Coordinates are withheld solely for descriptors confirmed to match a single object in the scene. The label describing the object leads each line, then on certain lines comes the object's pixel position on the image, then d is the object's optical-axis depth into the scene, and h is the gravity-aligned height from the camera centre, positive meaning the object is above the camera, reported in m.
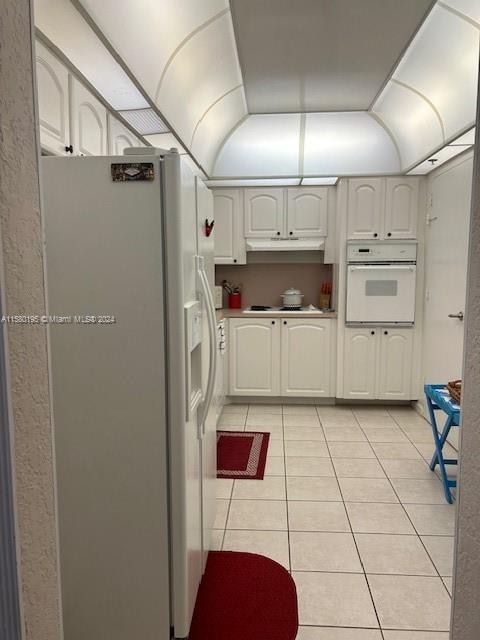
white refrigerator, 1.48 -0.35
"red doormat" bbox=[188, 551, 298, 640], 1.83 -1.38
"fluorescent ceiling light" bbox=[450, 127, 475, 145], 3.05 +0.96
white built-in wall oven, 4.41 +0.01
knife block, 5.07 -0.24
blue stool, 2.73 -0.88
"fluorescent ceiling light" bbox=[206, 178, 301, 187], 4.59 +0.97
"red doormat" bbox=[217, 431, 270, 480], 3.25 -1.34
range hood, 4.77 +0.36
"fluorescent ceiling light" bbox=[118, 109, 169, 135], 2.62 +0.95
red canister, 5.14 -0.23
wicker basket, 2.71 -0.66
